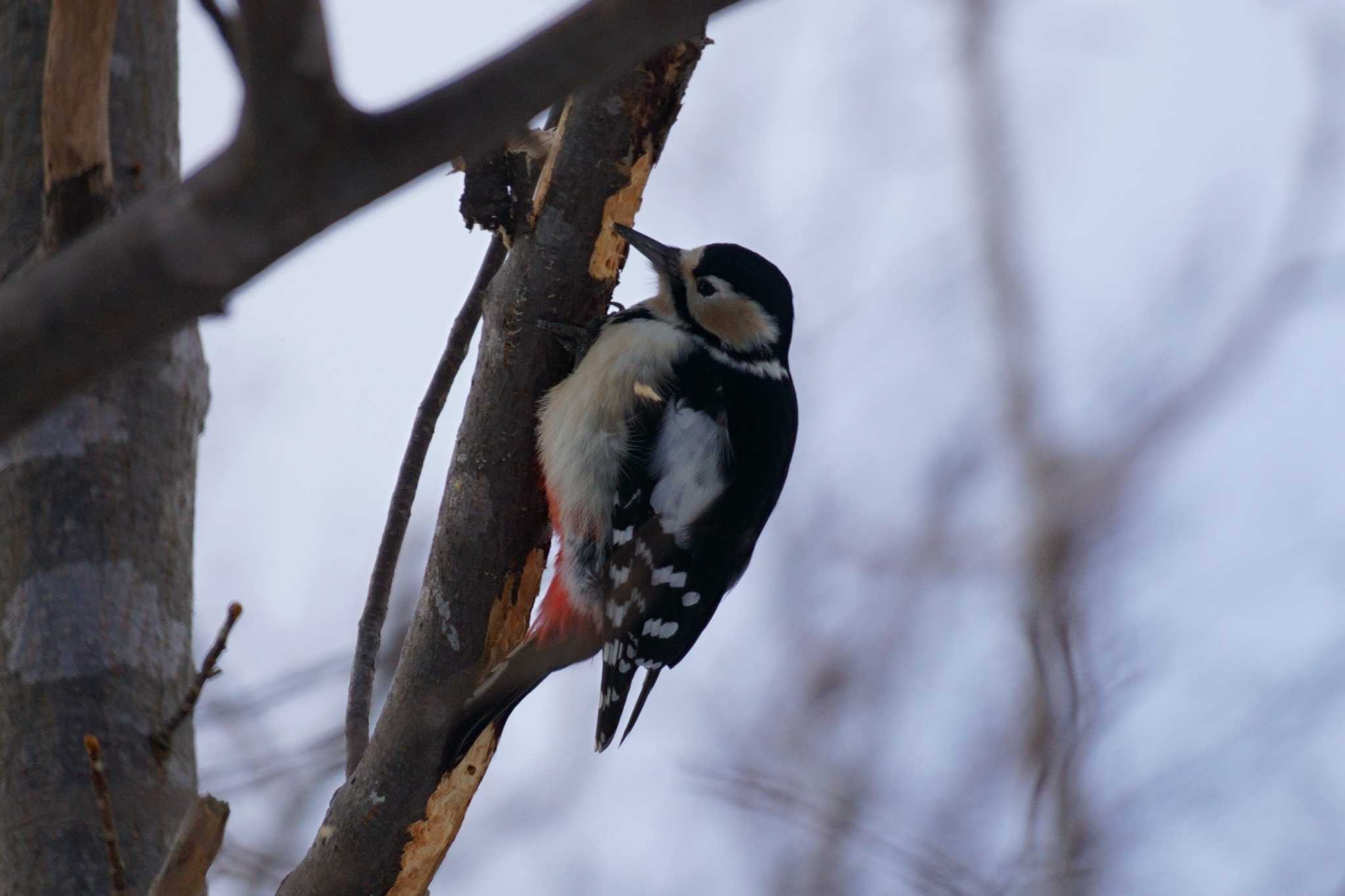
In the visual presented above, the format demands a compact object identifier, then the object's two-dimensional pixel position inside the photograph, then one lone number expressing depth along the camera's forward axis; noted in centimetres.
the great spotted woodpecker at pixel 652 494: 598
